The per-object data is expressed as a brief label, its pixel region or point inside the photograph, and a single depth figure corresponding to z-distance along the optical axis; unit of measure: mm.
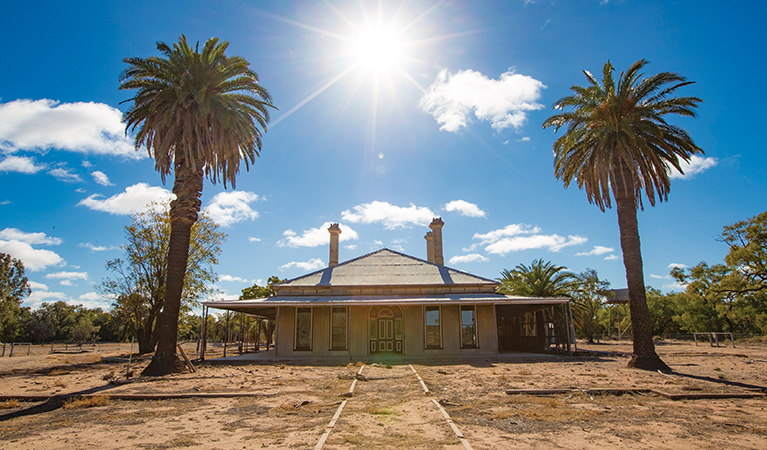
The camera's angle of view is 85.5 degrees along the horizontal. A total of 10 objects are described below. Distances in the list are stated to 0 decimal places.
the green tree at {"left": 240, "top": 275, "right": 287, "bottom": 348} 32406
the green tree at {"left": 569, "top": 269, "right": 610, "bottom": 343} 28881
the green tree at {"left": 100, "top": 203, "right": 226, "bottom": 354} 24594
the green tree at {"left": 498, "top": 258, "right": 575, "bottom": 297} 27406
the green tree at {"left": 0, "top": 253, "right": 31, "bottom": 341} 46900
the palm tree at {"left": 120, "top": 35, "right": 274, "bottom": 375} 13727
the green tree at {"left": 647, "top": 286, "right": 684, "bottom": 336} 50981
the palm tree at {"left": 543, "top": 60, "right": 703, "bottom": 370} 14172
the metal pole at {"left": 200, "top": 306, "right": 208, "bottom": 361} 17578
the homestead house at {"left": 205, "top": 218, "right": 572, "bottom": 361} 18703
